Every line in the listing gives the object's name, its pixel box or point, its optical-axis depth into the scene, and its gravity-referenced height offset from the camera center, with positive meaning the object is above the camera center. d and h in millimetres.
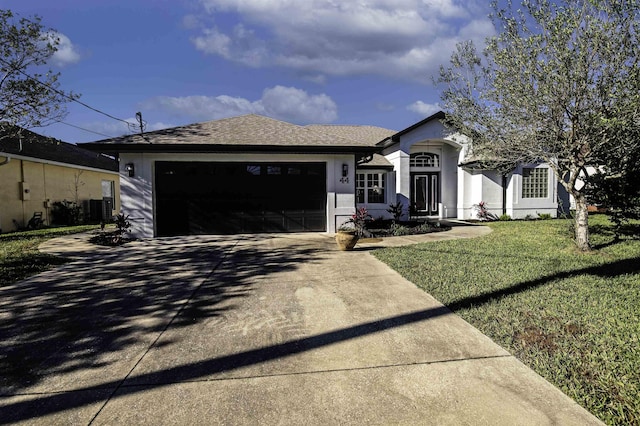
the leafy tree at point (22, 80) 11047 +4093
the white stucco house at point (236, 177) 11609 +878
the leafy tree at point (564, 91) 6598 +2298
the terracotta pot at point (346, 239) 9000 -999
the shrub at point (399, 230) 12289 -1092
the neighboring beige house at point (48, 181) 15218 +1176
